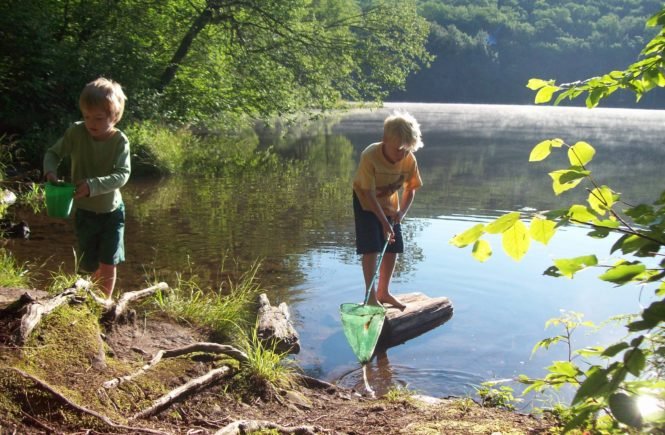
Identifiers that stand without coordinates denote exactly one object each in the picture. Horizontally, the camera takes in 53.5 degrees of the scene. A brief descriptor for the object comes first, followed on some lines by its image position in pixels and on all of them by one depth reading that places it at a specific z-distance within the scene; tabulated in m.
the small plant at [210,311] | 4.46
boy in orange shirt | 4.93
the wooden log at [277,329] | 4.48
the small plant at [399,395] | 3.65
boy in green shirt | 3.79
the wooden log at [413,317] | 5.17
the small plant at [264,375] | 3.37
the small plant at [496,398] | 3.64
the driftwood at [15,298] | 2.87
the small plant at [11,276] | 4.50
